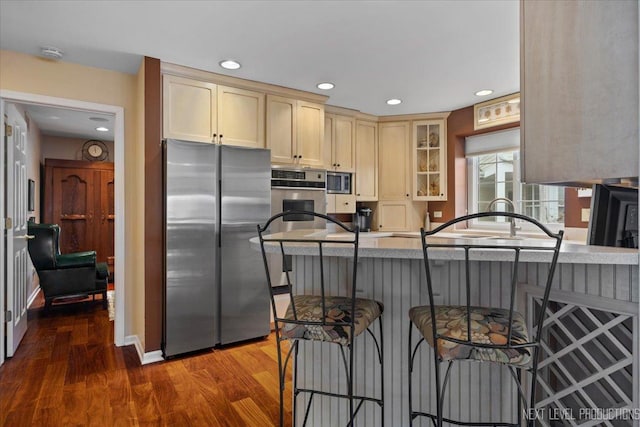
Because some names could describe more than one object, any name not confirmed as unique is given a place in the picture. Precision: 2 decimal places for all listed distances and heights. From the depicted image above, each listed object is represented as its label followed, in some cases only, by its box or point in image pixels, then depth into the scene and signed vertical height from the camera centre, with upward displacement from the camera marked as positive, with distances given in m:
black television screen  1.34 +0.00
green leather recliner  3.91 -0.60
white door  2.88 -0.12
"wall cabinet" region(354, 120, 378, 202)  4.55 +0.67
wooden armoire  5.62 +0.19
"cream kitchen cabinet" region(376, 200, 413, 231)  4.71 +0.00
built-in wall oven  3.47 +0.17
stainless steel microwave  4.26 +0.39
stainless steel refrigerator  2.82 -0.24
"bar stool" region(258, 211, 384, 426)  1.37 -0.39
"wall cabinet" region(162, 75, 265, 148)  2.97 +0.89
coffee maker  4.73 -0.03
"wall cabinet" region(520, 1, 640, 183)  1.07 +0.40
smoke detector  2.65 +1.21
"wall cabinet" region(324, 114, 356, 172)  4.25 +0.86
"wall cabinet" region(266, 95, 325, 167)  3.50 +0.84
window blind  3.95 +0.83
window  3.73 +0.34
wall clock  5.93 +1.07
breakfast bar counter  1.20 -0.42
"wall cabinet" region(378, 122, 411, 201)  4.66 +0.69
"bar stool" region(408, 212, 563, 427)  1.14 -0.38
